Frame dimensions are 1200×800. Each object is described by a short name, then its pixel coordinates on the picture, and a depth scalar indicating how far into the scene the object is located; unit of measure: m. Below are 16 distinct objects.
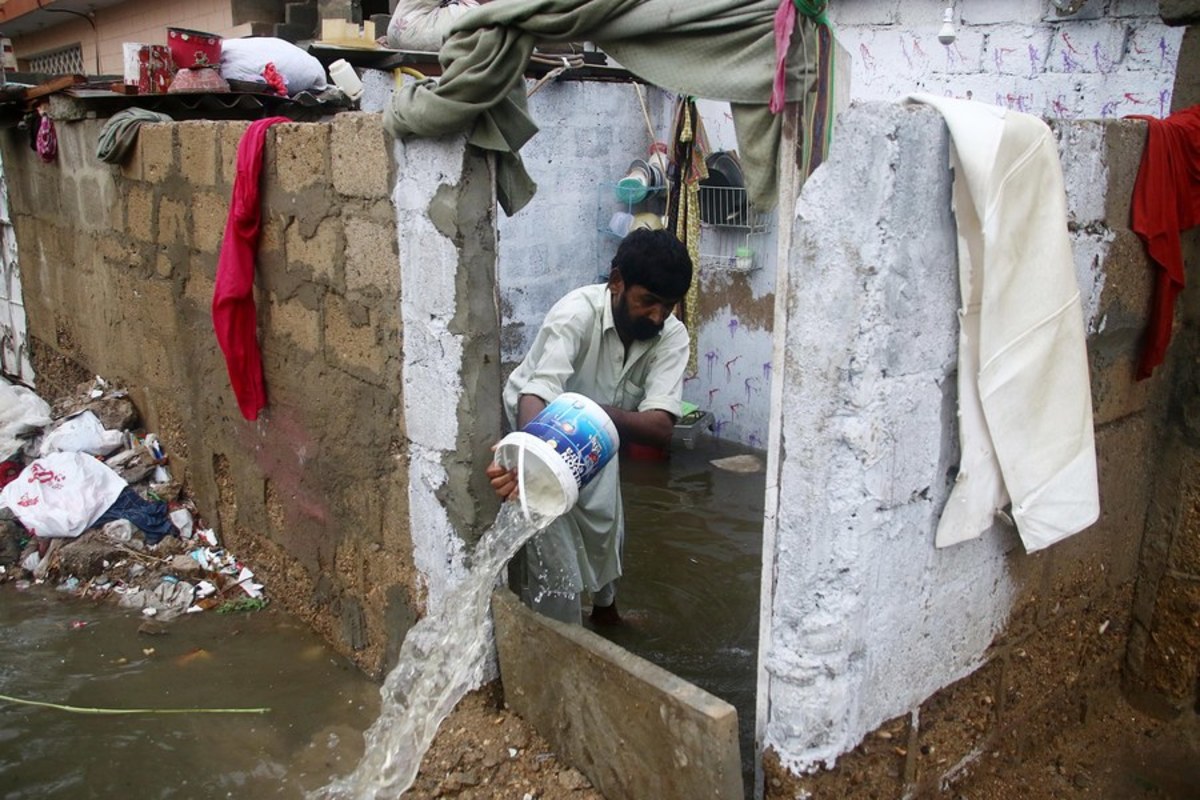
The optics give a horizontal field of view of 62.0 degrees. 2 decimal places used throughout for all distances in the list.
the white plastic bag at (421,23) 6.15
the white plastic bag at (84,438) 5.00
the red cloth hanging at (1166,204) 2.71
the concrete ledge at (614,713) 2.32
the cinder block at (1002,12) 4.45
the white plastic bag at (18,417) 5.44
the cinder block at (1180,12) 2.88
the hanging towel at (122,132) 4.50
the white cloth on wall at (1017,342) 2.05
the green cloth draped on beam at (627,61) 2.10
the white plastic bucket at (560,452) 2.62
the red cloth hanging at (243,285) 3.54
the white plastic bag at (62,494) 4.61
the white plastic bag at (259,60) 4.79
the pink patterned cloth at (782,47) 1.96
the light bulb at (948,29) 4.72
